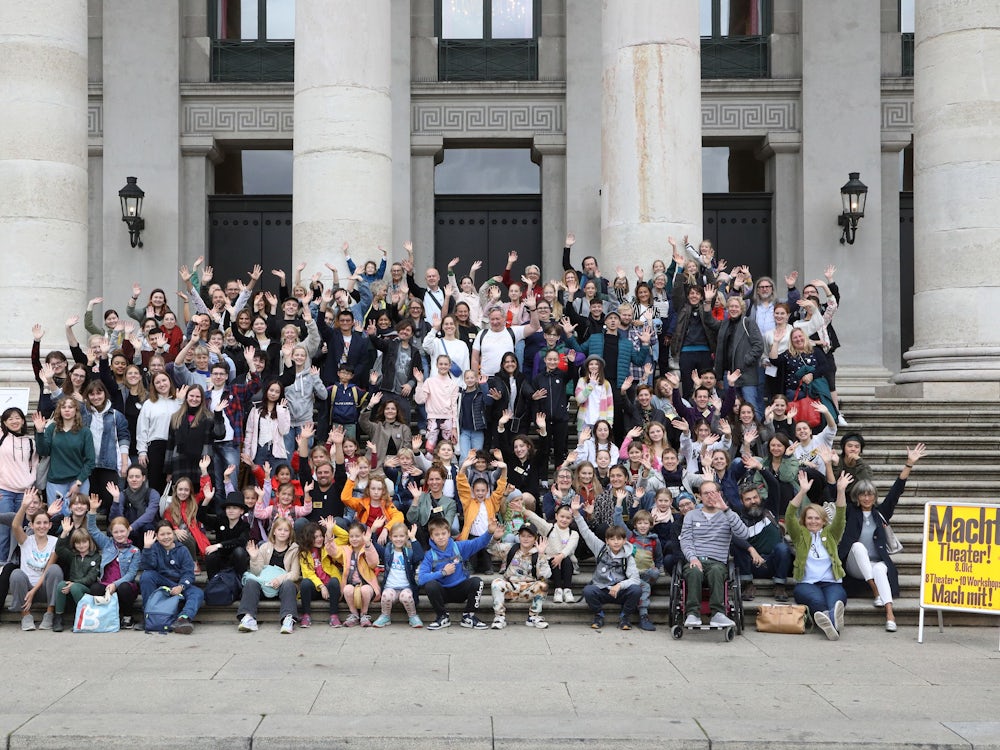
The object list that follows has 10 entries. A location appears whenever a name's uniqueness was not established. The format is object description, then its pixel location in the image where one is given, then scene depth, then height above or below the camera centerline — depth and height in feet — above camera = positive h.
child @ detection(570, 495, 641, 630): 36.99 -6.61
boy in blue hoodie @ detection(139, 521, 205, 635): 37.01 -6.22
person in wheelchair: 35.70 -5.33
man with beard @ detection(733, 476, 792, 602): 38.86 -5.89
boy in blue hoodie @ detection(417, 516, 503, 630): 37.06 -6.60
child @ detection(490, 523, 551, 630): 37.22 -6.73
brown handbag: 36.01 -7.55
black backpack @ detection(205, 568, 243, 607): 37.65 -6.98
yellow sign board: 35.60 -5.67
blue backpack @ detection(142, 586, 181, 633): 36.14 -7.38
